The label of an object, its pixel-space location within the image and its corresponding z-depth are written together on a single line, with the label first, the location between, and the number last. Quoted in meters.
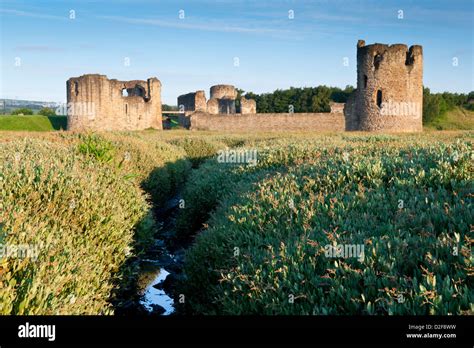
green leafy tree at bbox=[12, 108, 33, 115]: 77.25
